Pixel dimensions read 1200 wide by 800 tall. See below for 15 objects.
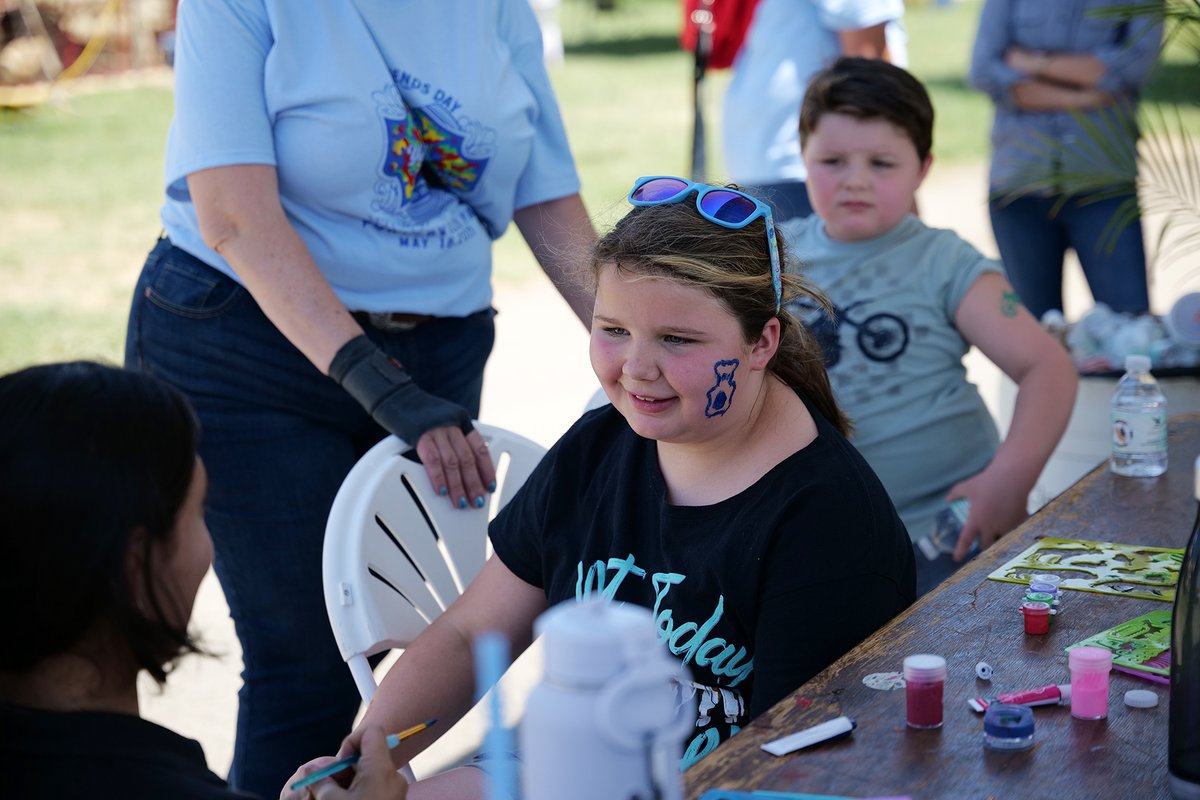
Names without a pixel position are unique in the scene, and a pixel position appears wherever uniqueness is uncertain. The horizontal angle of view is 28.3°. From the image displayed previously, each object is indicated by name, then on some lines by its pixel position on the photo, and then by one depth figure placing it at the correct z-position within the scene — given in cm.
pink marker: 153
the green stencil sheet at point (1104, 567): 174
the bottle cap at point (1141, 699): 153
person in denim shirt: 335
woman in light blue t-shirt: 197
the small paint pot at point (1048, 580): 173
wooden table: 144
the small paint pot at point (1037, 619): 164
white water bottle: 122
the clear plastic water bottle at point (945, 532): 217
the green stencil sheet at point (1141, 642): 159
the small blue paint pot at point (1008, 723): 148
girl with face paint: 167
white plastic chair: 192
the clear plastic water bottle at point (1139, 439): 208
